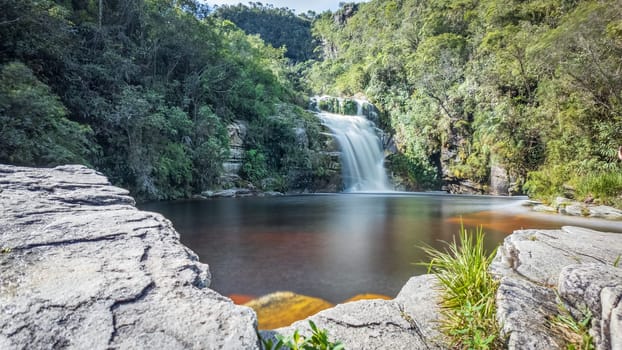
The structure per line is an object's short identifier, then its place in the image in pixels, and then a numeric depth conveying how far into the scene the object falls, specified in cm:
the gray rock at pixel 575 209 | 822
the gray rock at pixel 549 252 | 232
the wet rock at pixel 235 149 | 1545
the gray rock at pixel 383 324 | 179
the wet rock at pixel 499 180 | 1419
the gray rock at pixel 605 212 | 756
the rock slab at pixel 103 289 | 105
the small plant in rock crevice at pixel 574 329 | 149
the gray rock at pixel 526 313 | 154
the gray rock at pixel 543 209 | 912
